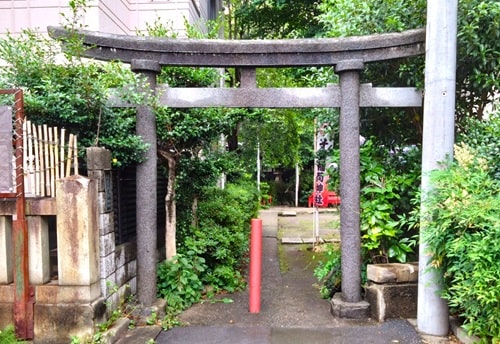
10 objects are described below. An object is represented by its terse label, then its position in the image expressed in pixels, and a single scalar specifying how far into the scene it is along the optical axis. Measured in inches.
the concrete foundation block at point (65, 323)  153.1
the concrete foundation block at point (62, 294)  154.2
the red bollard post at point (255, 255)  192.9
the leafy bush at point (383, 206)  189.6
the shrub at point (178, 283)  201.4
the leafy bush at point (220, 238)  234.5
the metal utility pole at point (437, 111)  164.7
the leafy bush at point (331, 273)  215.8
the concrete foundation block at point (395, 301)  181.6
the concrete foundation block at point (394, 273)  181.0
